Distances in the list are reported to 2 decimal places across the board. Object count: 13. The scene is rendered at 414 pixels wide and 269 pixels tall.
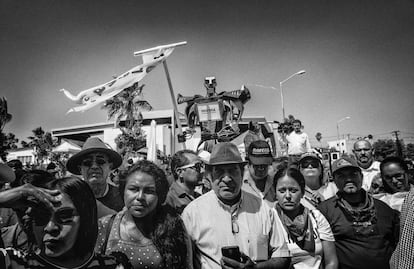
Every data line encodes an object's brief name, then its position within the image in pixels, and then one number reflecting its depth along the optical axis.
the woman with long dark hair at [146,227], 1.95
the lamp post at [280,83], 20.78
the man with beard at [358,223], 2.89
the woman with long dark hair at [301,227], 2.74
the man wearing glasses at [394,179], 3.69
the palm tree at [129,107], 28.61
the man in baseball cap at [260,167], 3.71
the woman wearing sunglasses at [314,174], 4.00
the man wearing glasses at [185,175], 3.48
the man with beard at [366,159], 5.07
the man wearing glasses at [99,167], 2.84
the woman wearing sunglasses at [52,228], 1.44
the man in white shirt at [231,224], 2.32
